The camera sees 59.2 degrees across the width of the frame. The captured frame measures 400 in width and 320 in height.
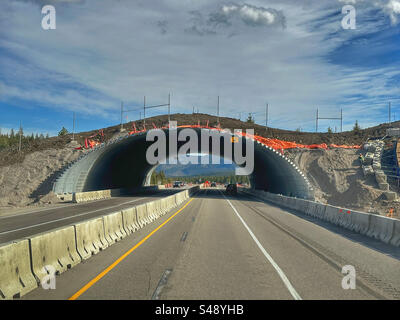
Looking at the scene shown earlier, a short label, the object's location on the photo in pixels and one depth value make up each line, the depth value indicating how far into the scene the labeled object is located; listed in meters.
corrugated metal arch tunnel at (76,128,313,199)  37.47
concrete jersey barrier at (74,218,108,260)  9.23
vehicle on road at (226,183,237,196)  55.59
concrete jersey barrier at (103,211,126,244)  11.52
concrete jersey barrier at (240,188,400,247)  12.11
